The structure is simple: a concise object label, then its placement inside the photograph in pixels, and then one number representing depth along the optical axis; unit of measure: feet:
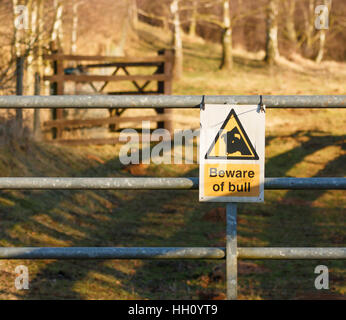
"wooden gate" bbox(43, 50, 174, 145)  48.42
